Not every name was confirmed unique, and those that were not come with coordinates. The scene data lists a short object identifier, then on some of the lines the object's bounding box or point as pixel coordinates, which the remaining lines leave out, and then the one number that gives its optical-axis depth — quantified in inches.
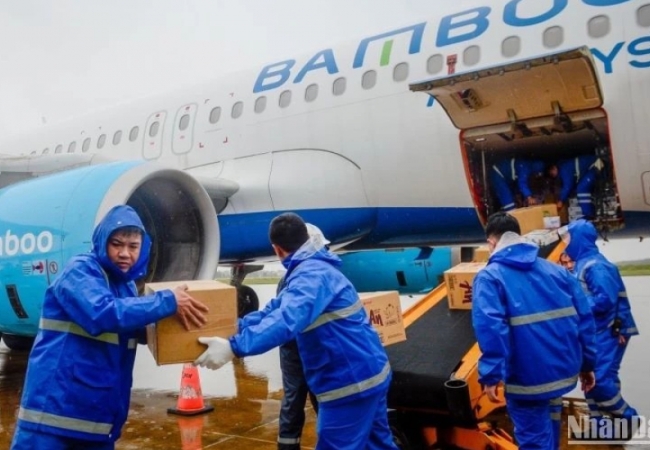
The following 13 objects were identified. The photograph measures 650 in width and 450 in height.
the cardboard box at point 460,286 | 173.8
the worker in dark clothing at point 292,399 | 153.3
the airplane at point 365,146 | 199.2
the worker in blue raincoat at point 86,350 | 94.5
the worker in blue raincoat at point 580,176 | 236.1
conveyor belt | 140.7
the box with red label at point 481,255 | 207.5
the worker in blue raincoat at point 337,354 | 110.0
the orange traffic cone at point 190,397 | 203.9
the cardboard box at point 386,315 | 149.7
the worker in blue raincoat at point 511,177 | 251.6
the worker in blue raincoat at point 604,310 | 173.8
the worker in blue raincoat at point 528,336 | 118.6
